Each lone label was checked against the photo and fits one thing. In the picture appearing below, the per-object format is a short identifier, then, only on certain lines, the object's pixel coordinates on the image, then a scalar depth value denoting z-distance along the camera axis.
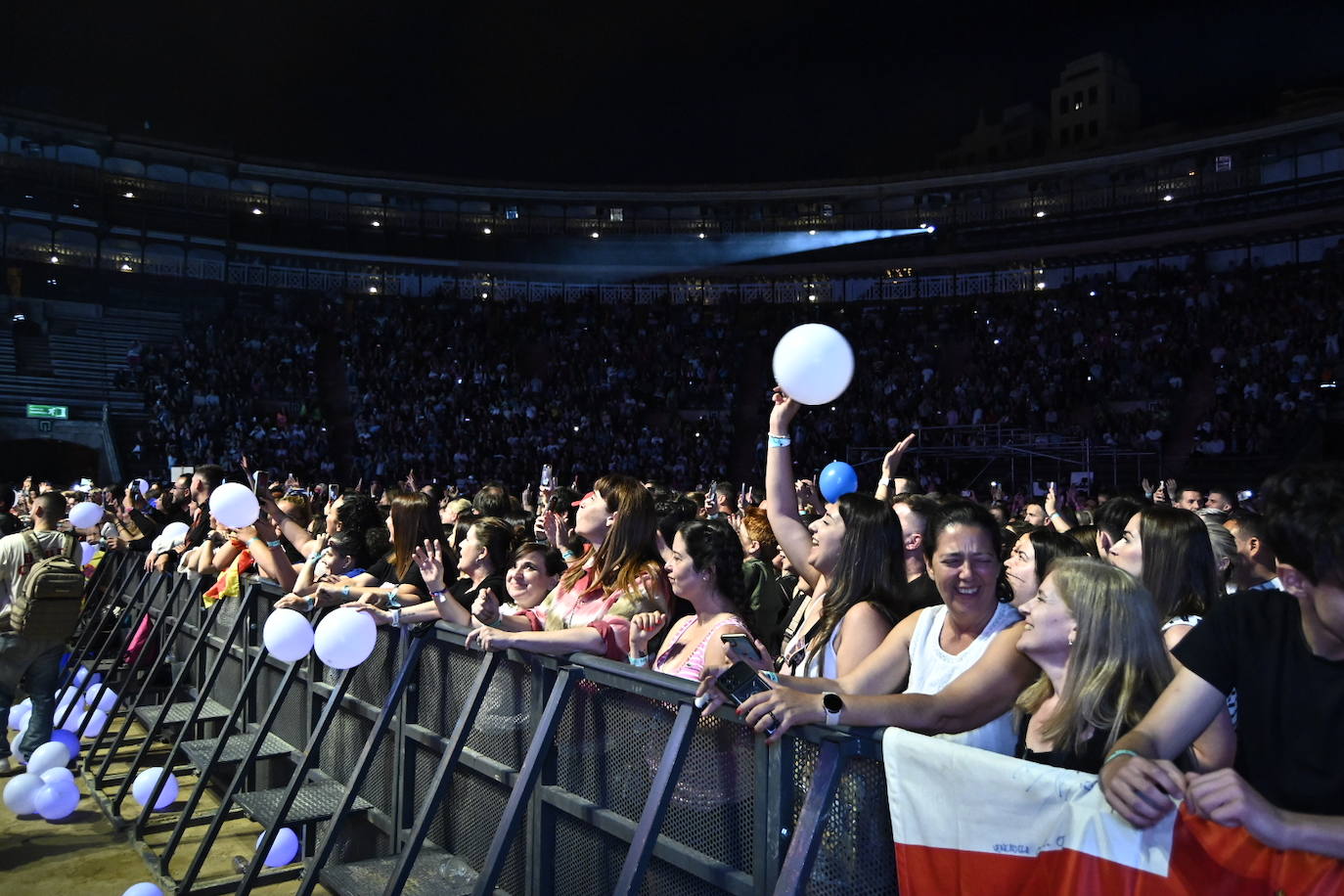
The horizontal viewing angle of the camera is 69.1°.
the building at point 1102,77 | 49.62
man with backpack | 6.81
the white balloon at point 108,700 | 7.98
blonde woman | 2.27
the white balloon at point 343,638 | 4.06
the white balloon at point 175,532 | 8.20
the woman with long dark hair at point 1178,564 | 3.06
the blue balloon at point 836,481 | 6.48
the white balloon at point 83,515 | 8.49
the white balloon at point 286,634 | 4.52
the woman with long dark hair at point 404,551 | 4.91
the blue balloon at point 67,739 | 6.71
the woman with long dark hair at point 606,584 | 3.58
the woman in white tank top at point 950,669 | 2.33
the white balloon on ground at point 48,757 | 6.09
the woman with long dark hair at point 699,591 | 3.49
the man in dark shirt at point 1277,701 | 1.81
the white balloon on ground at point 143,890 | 4.42
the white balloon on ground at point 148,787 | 5.91
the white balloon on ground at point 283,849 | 4.93
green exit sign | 26.25
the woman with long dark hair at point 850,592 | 3.11
